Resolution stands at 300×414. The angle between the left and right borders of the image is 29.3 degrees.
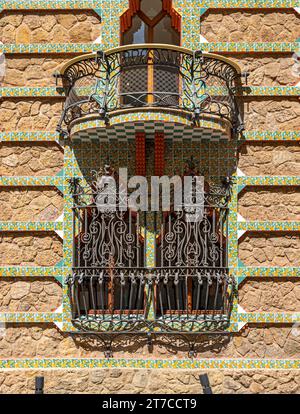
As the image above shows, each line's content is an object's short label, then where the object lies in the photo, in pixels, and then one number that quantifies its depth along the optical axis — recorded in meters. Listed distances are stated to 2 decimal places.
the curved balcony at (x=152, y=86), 8.07
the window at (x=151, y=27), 9.12
